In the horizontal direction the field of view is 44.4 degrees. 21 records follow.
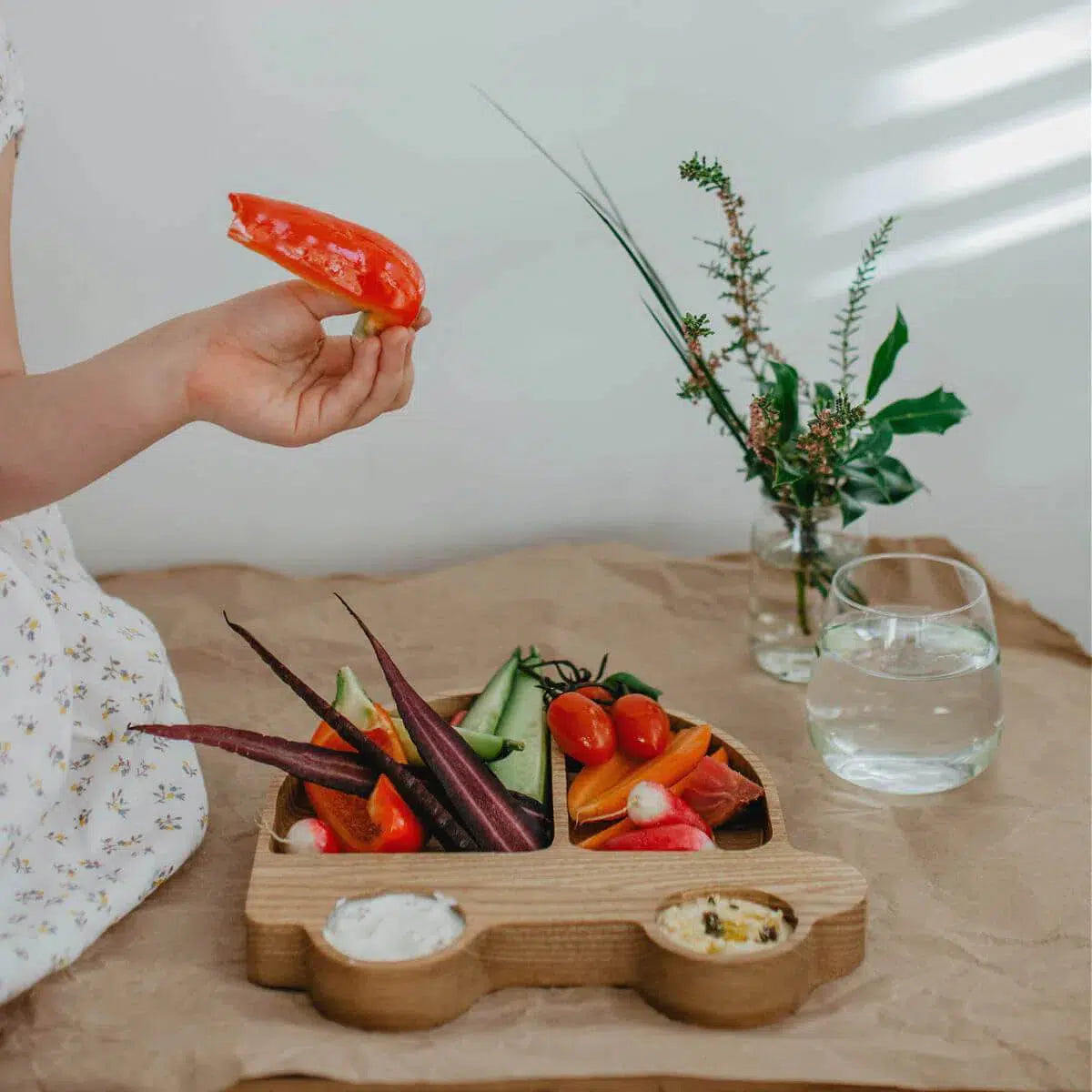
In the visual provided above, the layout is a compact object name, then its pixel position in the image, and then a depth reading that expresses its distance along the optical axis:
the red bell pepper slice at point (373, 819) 0.92
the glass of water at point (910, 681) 1.02
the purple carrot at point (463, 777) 0.93
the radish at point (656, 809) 0.95
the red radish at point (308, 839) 0.92
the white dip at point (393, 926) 0.81
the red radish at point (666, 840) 0.92
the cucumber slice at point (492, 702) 1.06
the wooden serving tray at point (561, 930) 0.79
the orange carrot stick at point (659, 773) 0.98
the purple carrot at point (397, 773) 0.93
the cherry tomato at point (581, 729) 1.03
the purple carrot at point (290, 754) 0.90
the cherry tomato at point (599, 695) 1.11
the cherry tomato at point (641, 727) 1.04
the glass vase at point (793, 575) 1.22
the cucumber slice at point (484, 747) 1.00
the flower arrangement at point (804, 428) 1.11
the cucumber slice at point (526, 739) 1.00
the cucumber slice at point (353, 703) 1.01
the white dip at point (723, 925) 0.81
